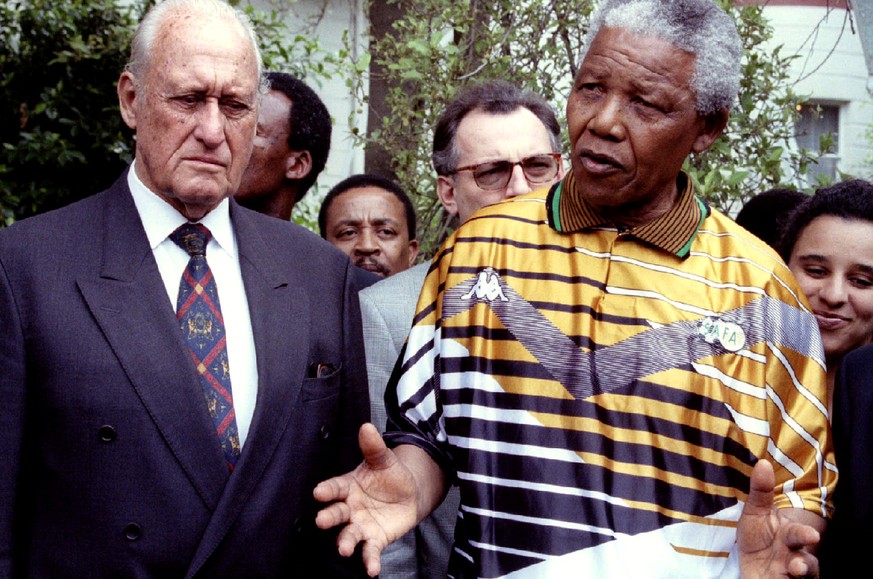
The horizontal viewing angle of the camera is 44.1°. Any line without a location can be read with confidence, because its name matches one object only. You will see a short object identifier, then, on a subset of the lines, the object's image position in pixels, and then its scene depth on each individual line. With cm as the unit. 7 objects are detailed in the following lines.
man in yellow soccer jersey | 237
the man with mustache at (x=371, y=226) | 488
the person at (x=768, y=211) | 438
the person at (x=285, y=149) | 449
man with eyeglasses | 314
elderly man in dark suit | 240
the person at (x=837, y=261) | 326
